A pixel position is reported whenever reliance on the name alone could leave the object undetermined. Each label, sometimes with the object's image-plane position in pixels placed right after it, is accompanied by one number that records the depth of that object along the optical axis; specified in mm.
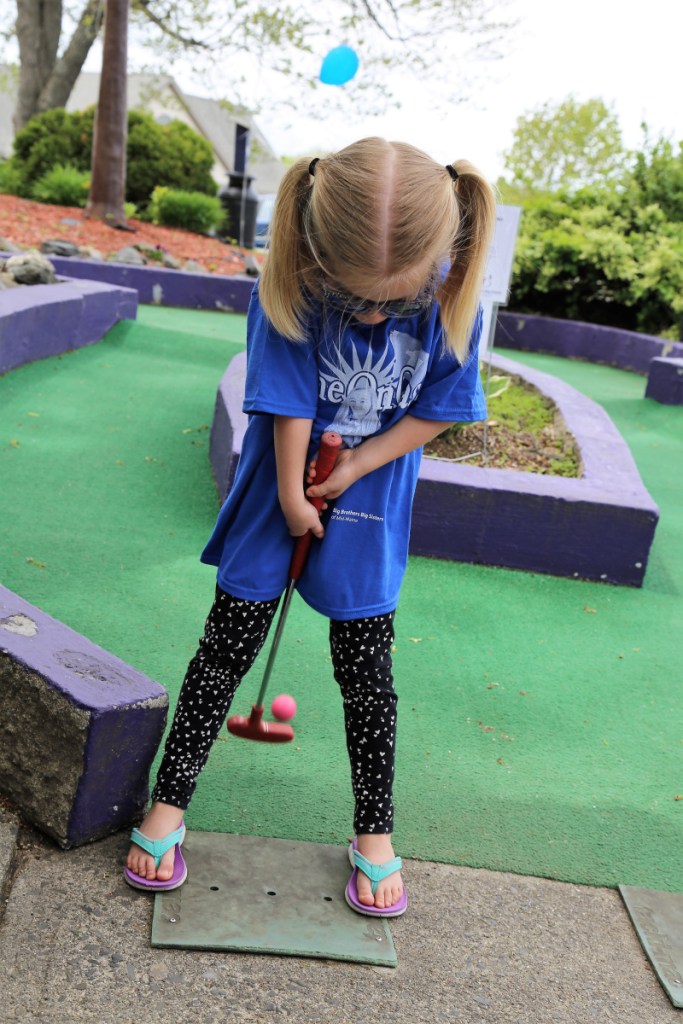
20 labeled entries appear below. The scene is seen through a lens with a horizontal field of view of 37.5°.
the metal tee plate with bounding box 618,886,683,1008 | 1862
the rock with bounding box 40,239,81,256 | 10570
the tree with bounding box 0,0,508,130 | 17969
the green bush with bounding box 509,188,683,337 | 11047
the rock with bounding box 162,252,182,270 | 11664
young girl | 1651
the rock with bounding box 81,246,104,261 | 11047
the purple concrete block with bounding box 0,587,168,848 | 1891
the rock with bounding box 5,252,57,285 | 7043
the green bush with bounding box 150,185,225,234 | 14281
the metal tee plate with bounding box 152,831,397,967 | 1795
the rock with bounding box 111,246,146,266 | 11023
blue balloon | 4080
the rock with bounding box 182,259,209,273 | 11930
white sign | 5504
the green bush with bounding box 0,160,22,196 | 14992
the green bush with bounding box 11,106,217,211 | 15336
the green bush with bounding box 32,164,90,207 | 14102
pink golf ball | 2486
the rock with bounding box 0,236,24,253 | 9711
